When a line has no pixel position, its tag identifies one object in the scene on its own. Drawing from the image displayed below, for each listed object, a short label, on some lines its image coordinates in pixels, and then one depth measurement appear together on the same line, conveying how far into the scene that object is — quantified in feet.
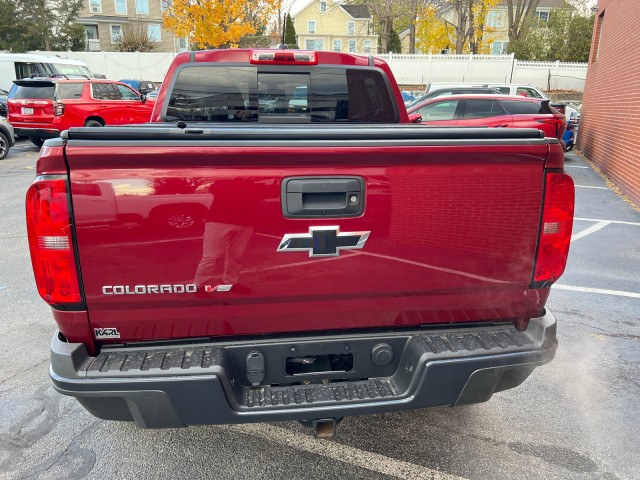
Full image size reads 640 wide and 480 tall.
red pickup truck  6.48
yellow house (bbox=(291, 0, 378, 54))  183.93
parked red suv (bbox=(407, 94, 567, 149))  36.06
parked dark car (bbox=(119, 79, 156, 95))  47.19
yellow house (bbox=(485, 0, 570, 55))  164.35
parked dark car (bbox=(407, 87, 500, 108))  47.42
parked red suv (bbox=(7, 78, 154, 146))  43.29
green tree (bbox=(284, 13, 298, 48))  155.74
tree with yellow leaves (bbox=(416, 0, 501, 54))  96.98
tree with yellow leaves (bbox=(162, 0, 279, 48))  76.79
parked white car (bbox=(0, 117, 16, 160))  40.99
